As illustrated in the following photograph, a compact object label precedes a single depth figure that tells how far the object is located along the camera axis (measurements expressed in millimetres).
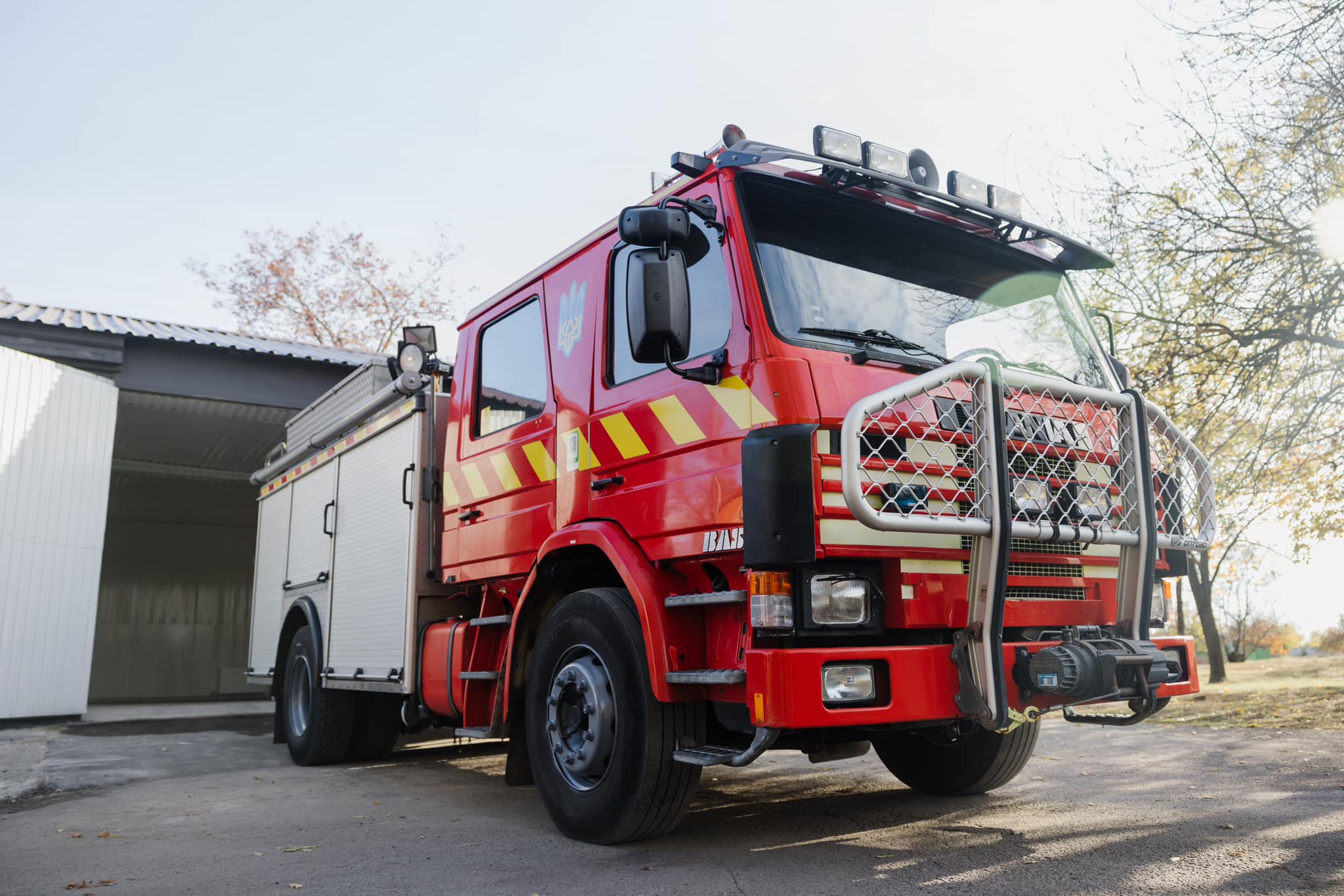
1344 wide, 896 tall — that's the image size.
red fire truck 3492
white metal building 10969
